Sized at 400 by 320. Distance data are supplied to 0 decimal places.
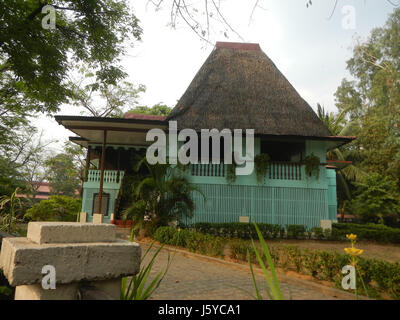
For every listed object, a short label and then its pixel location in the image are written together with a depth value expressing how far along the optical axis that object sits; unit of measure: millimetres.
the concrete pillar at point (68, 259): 1353
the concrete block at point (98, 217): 11194
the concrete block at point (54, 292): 1411
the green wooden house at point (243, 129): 12211
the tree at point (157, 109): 30448
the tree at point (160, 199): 9195
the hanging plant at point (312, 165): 12641
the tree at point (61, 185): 42281
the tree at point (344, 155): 23281
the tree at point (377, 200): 18797
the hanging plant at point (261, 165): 12320
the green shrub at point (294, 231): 11492
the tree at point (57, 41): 7633
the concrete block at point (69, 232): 1498
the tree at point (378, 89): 23109
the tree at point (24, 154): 25078
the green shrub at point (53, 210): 10602
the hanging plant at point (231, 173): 12234
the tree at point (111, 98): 24688
